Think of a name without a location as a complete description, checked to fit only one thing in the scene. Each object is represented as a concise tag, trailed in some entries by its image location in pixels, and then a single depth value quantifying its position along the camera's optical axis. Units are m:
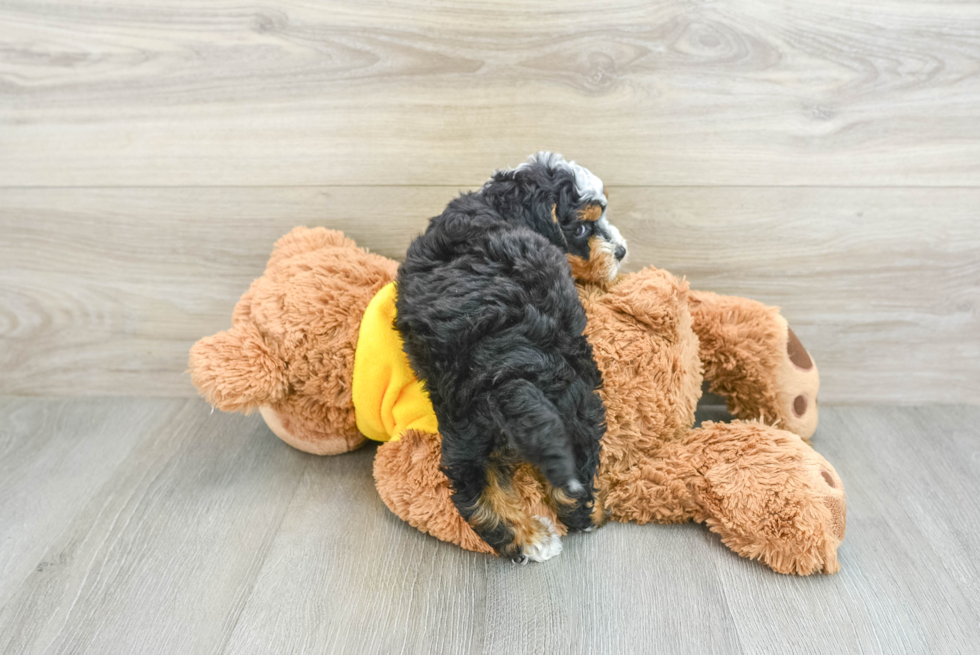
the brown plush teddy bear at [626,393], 0.92
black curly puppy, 0.74
